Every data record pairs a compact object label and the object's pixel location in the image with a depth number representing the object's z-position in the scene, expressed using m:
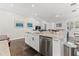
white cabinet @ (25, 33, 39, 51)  1.65
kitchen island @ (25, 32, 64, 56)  1.51
